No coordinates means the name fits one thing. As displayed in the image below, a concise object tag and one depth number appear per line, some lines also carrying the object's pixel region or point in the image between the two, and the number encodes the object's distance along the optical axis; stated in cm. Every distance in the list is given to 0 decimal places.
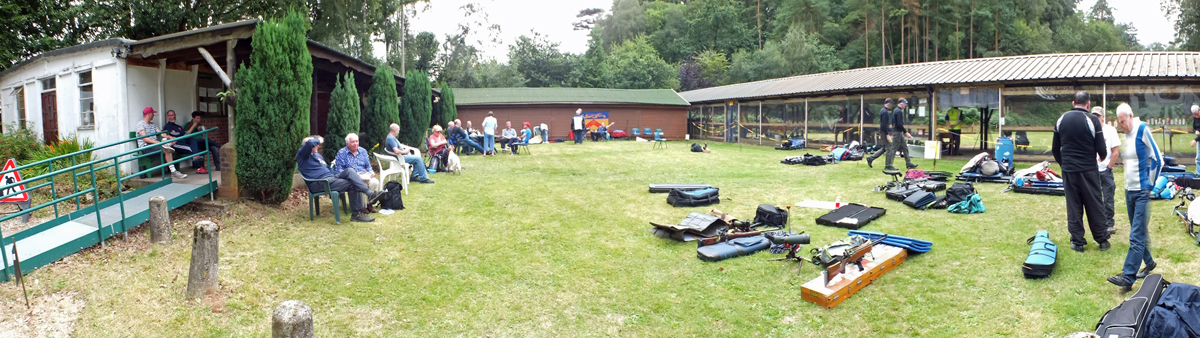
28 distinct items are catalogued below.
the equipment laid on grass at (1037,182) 839
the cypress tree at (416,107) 1545
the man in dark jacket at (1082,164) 514
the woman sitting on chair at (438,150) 1223
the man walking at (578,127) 2338
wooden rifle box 442
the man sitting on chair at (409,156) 1040
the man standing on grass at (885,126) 1167
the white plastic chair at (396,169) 930
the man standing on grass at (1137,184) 431
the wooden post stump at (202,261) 479
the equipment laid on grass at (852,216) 668
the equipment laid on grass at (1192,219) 560
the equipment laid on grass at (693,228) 621
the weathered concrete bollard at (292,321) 310
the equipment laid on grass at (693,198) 829
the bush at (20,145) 1043
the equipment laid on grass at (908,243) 546
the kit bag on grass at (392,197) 789
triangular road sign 700
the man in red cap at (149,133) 831
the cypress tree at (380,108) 1314
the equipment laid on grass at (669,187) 887
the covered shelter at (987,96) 1248
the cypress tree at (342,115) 1089
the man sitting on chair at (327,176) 712
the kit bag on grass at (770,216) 684
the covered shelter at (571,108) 2650
